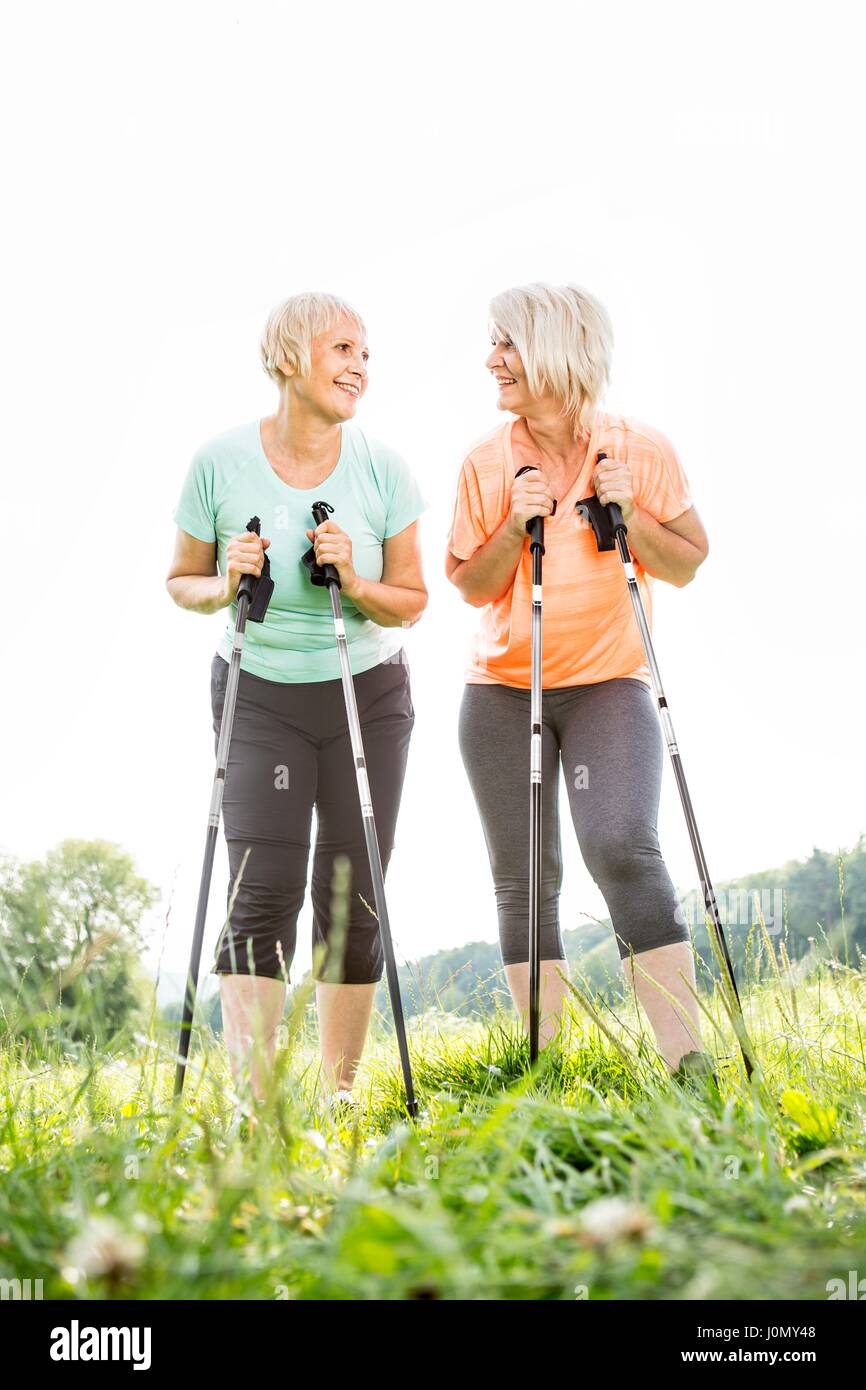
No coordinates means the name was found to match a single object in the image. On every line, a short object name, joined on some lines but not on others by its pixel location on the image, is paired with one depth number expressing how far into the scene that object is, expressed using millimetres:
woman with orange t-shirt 3533
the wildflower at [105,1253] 1192
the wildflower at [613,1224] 1228
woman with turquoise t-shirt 3547
